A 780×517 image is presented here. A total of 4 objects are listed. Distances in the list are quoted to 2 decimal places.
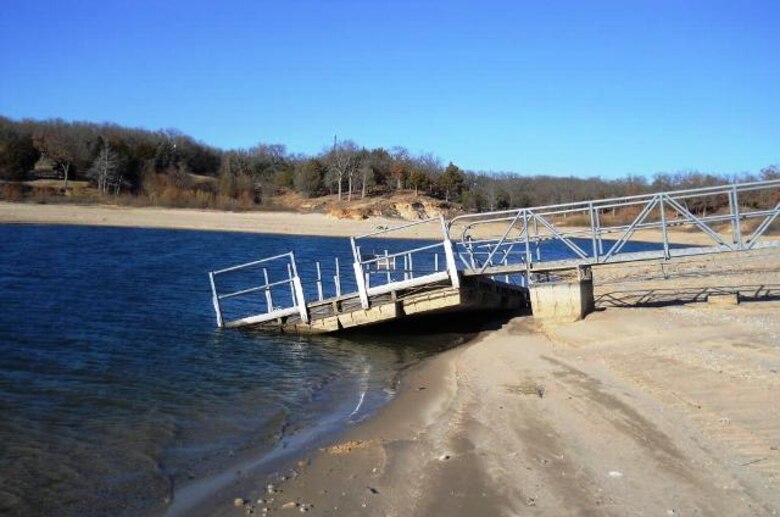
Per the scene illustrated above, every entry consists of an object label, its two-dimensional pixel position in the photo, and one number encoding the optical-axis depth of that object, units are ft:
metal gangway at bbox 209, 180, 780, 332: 50.03
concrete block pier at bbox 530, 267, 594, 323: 51.67
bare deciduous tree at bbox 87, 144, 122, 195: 244.83
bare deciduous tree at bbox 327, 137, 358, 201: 303.48
